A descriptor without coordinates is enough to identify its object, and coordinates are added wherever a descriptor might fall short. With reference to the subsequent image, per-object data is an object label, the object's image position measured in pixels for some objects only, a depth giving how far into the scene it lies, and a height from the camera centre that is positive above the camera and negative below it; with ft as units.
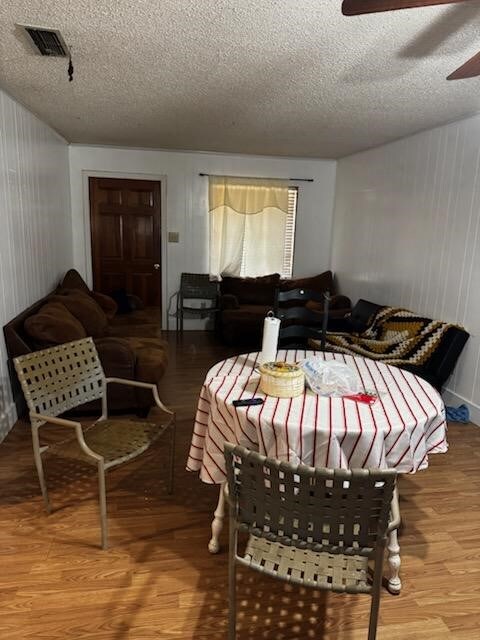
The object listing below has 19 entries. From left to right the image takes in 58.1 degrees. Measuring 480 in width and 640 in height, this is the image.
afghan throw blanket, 11.50 -2.85
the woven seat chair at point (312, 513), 3.67 -2.46
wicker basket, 5.77 -1.92
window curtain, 18.43 +0.48
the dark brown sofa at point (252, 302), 16.40 -2.64
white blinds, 19.30 +0.12
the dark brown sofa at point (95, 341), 9.58 -2.62
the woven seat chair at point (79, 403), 6.44 -2.85
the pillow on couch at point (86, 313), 11.34 -2.18
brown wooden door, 17.83 -0.19
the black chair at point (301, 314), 9.45 -1.75
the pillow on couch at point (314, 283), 18.66 -1.96
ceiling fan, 4.50 +2.44
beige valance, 18.34 +1.77
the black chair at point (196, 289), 18.62 -2.33
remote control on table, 5.50 -2.11
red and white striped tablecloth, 5.07 -2.25
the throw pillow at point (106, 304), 14.78 -2.50
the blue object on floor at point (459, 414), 11.02 -4.31
